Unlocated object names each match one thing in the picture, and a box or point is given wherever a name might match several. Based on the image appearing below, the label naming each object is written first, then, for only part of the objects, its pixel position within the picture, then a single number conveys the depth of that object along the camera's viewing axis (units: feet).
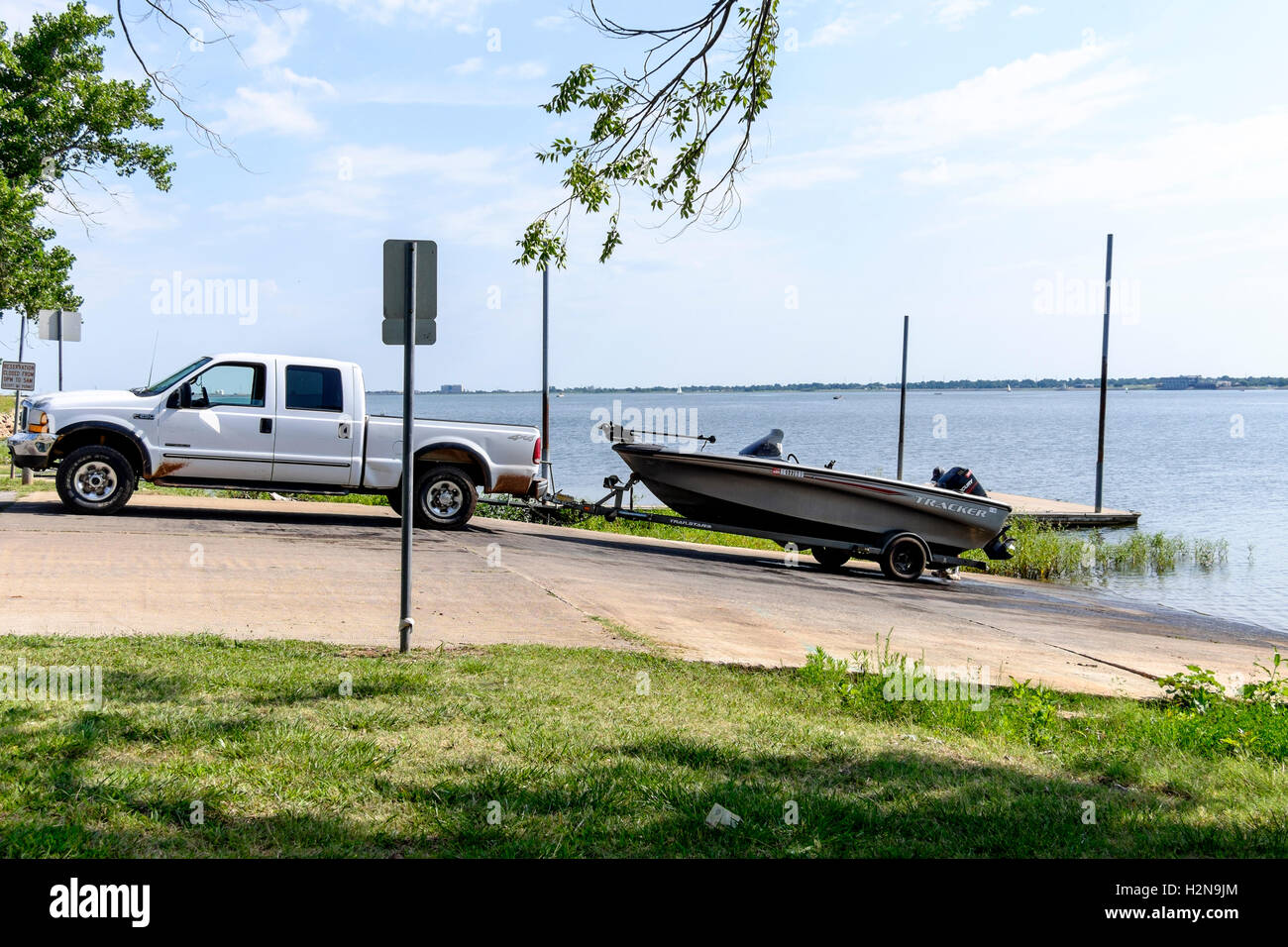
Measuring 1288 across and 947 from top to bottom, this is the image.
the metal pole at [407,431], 25.08
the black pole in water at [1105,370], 100.12
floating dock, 94.38
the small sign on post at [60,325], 67.56
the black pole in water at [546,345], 87.83
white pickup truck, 46.34
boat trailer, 54.60
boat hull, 53.67
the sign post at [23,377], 71.05
